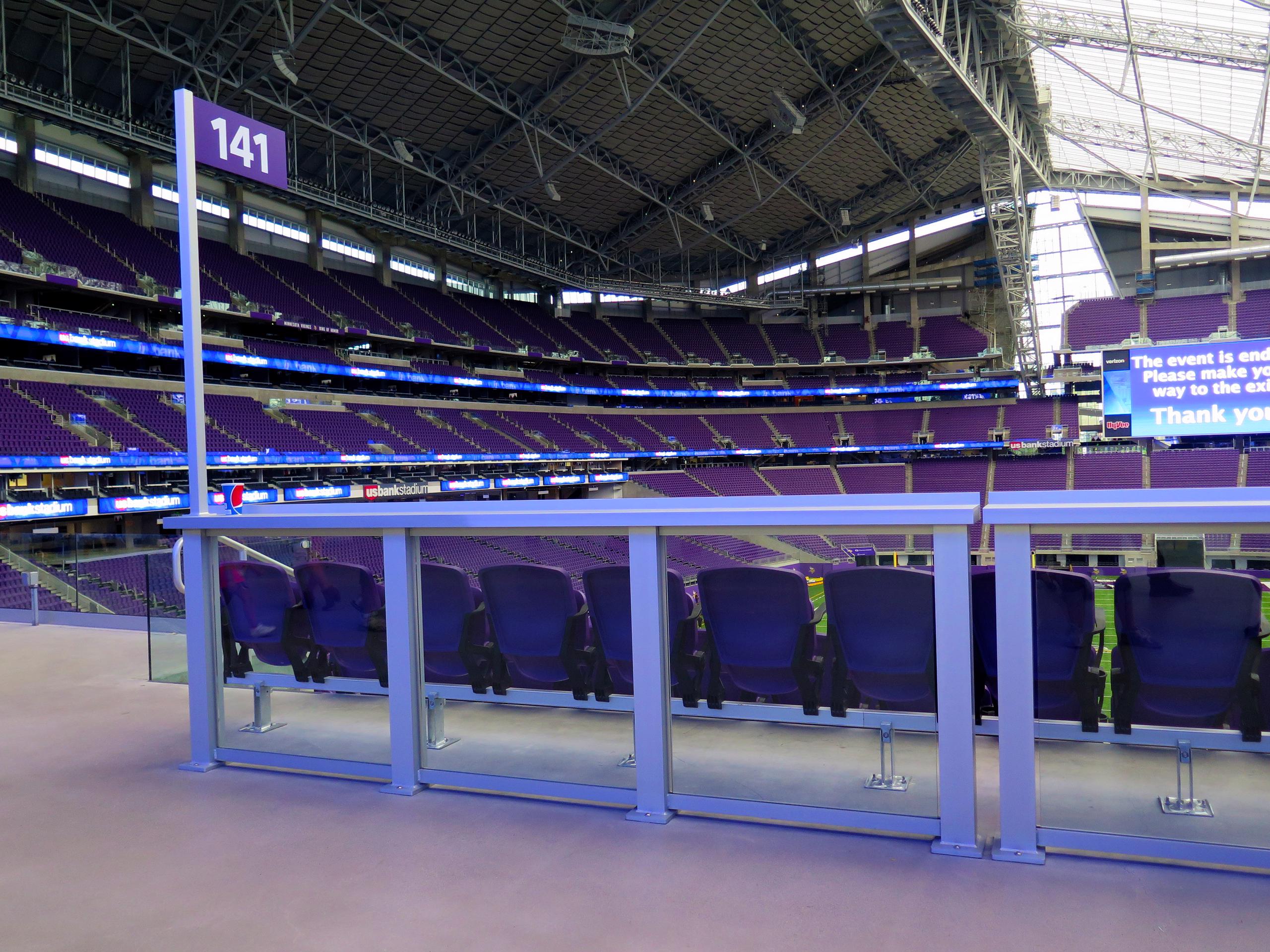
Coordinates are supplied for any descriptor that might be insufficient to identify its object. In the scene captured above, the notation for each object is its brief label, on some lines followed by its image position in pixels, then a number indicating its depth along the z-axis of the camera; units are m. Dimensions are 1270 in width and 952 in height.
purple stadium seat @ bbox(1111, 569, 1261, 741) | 2.79
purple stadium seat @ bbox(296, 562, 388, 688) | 3.87
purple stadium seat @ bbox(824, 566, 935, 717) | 3.02
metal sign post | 4.27
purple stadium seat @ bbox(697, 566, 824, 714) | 3.32
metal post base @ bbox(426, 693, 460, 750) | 3.68
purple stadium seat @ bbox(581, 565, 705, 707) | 3.37
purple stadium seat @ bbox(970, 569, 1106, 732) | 2.88
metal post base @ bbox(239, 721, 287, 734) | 4.04
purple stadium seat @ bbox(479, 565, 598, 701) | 3.62
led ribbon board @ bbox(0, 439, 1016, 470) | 20.20
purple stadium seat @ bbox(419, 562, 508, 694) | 3.73
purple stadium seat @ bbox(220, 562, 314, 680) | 4.13
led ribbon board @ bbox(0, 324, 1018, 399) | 22.89
